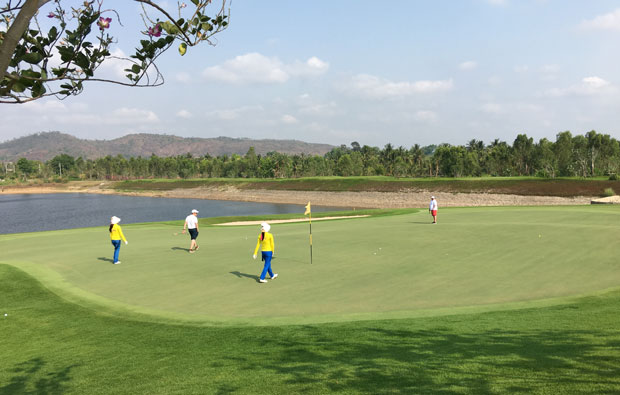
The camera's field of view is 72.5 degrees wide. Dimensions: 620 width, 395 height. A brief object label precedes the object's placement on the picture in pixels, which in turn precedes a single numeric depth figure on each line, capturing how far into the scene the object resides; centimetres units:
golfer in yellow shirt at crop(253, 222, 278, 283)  1563
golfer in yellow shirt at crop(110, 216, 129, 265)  1966
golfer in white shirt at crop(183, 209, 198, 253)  2217
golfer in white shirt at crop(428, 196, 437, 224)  3235
